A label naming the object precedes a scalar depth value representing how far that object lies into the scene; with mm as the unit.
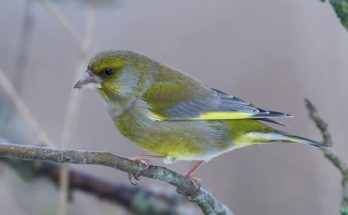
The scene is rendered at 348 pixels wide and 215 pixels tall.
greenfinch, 6316
